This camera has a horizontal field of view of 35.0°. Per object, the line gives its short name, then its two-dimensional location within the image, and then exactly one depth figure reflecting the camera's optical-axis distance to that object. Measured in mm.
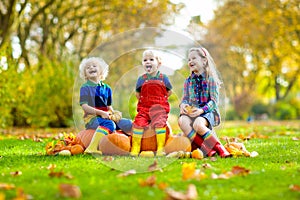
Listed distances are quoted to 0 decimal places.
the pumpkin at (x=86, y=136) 6051
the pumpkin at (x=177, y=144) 5650
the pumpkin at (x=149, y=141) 5719
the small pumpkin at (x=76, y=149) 5902
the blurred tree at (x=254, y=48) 18939
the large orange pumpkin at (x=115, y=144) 5734
